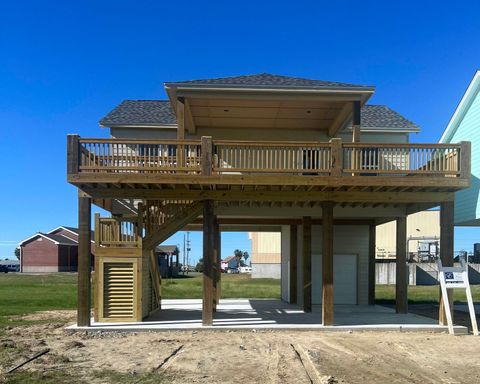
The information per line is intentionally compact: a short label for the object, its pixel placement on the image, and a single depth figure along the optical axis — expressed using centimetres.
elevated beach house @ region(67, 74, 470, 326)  1241
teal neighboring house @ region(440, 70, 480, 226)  1516
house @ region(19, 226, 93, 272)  6009
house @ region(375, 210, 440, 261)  4716
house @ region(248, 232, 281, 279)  4991
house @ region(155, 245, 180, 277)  5350
